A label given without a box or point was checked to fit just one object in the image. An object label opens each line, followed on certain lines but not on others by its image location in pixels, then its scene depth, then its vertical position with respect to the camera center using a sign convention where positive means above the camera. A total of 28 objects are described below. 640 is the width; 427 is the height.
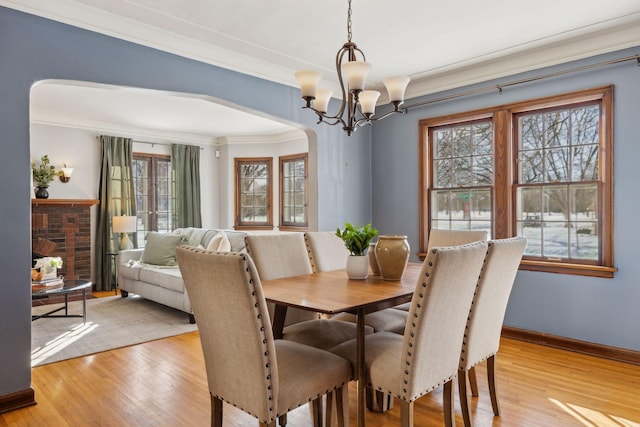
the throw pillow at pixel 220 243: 4.65 -0.37
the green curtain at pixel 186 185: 7.19 +0.44
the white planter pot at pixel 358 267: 2.51 -0.35
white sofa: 4.61 -0.78
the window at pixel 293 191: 7.01 +0.32
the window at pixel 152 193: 6.88 +0.30
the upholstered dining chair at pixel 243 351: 1.55 -0.56
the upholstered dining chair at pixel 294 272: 2.34 -0.40
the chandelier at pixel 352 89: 2.34 +0.73
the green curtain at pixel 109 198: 6.34 +0.19
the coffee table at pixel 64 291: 3.86 -0.75
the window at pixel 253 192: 7.45 +0.32
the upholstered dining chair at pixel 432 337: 1.71 -0.56
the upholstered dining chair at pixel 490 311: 2.14 -0.55
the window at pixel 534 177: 3.44 +0.29
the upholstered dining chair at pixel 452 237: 3.10 -0.22
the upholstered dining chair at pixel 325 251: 3.02 -0.31
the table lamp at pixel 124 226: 6.02 -0.22
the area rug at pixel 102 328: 3.62 -1.19
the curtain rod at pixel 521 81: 3.21 +1.13
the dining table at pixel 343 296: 1.85 -0.42
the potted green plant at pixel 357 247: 2.49 -0.23
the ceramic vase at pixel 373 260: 2.70 -0.33
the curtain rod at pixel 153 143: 6.84 +1.13
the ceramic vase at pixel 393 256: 2.46 -0.28
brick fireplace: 5.61 -0.26
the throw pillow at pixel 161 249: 5.38 -0.50
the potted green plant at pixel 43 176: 5.61 +0.47
